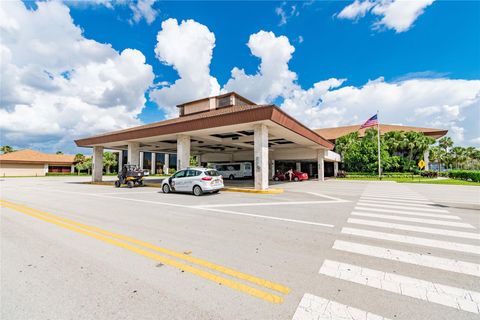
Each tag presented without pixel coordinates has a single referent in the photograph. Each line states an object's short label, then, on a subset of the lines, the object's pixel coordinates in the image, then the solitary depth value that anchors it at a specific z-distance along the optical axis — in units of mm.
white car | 12586
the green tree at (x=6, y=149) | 70188
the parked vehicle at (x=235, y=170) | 33344
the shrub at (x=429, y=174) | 34025
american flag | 28309
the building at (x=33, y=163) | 47938
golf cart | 18875
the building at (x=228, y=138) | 15414
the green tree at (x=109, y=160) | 54375
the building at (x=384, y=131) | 46062
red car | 30812
